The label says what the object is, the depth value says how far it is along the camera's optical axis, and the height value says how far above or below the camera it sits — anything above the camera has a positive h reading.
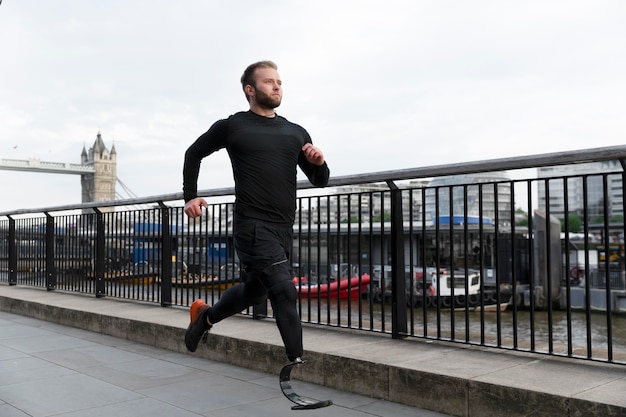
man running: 2.79 +0.16
